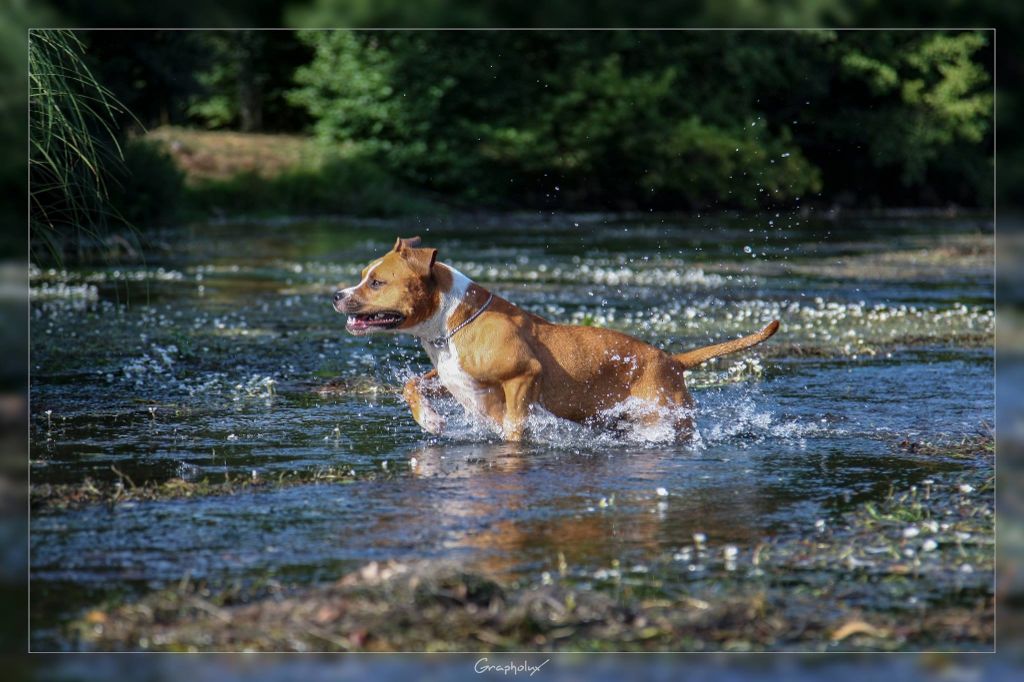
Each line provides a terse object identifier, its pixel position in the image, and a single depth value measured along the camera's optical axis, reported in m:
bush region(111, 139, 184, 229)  41.56
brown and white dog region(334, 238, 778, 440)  16.69
